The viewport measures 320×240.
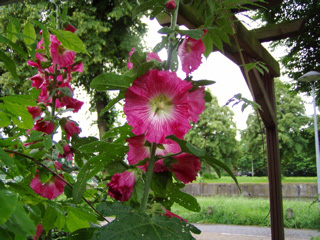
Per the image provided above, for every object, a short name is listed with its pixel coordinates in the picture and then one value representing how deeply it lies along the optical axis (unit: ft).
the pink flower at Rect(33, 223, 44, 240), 2.37
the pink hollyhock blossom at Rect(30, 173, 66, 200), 2.56
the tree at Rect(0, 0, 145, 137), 33.31
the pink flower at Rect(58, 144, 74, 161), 2.81
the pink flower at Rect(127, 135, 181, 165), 1.62
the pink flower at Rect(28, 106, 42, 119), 2.81
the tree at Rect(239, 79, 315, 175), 78.07
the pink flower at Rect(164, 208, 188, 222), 1.70
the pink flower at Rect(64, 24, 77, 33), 2.85
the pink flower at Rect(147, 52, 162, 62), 1.86
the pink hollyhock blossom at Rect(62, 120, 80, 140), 2.79
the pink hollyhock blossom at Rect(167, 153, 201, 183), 1.67
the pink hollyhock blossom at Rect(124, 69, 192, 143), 1.52
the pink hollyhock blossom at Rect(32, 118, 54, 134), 2.73
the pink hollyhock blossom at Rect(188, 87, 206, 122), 1.66
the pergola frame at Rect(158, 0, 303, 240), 6.86
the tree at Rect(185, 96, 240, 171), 90.19
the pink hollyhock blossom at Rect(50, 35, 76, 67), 2.82
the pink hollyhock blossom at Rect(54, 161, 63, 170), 2.71
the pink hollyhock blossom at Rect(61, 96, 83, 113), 2.90
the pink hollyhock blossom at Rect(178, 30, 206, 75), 1.84
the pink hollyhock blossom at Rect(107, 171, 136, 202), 1.61
